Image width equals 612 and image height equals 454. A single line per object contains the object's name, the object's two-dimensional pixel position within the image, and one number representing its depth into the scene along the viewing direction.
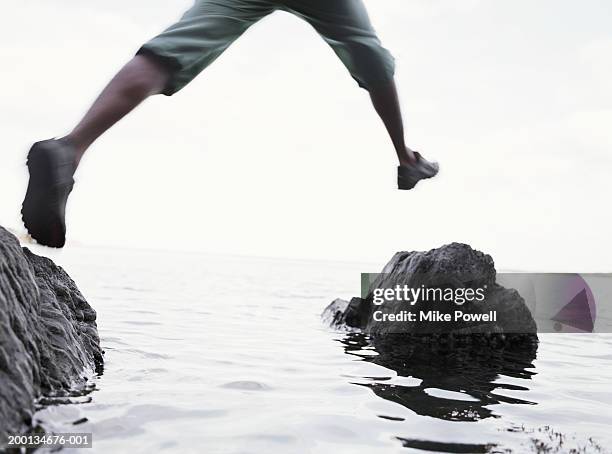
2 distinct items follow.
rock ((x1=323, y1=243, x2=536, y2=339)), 7.31
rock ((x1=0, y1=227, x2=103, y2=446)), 2.51
